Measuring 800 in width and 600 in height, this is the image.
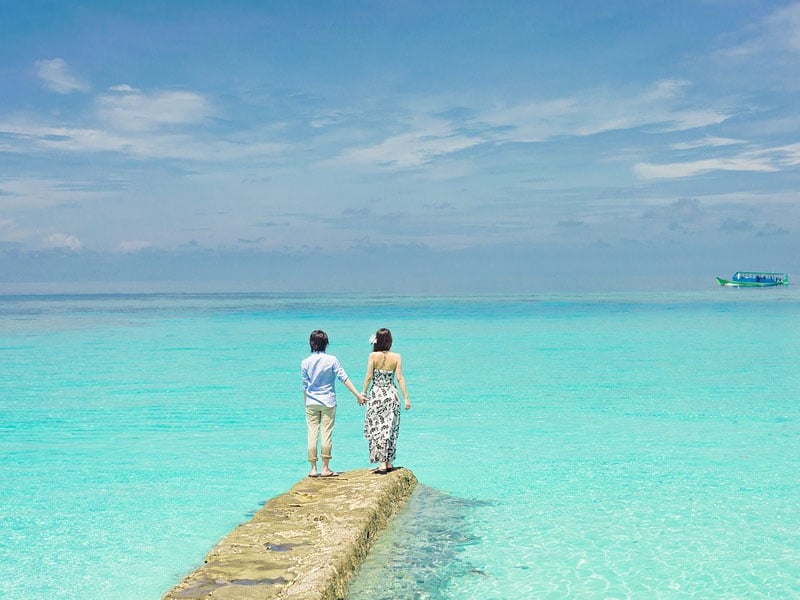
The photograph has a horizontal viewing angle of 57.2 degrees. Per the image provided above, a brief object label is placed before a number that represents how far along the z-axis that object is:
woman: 8.48
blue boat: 117.94
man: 8.42
